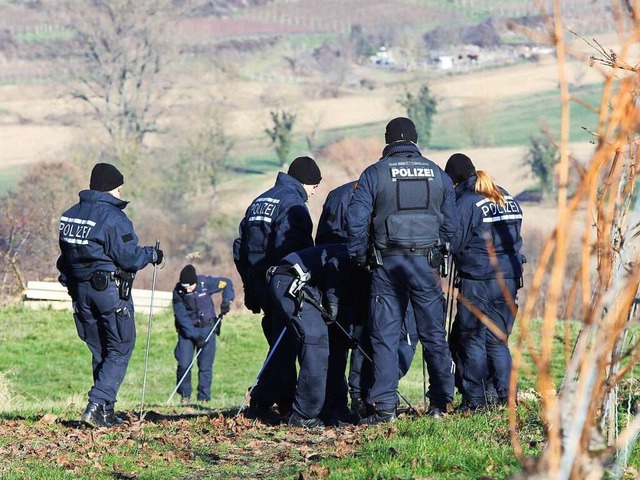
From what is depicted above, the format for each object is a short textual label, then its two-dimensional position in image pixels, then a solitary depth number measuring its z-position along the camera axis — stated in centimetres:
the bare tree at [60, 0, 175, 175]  13425
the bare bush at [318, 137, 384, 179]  14575
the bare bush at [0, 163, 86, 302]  7362
